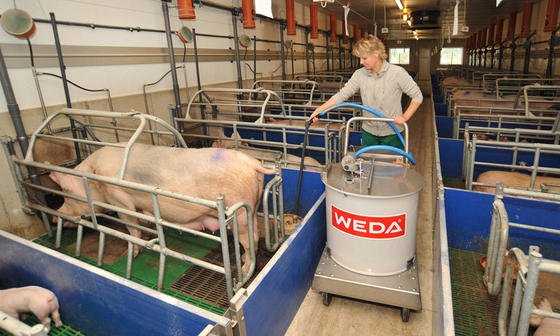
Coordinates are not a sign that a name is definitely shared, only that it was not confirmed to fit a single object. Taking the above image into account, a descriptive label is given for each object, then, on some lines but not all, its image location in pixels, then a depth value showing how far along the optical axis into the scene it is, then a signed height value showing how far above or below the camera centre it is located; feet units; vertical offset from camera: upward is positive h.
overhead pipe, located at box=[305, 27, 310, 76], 34.42 +3.09
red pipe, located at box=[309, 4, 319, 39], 33.01 +4.63
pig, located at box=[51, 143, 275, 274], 9.58 -2.66
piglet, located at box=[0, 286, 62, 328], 7.33 -4.29
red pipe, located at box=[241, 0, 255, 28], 21.89 +3.83
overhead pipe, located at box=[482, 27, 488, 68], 55.58 +3.83
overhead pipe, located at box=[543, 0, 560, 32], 24.02 +2.87
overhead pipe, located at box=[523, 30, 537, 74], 29.32 +0.38
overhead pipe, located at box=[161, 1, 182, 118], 16.80 +1.01
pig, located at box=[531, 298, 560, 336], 6.41 -4.81
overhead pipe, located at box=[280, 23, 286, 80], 29.43 +2.01
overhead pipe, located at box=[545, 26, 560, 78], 24.45 +0.53
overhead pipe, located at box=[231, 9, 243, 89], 22.86 +2.10
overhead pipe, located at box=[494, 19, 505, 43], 44.86 +3.87
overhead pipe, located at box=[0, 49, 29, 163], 10.94 -0.49
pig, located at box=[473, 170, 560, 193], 11.04 -3.76
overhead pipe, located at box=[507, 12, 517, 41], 40.02 +3.69
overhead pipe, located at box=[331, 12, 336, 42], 42.93 +5.09
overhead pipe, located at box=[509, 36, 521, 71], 34.78 +0.54
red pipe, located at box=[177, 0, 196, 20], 15.34 +3.01
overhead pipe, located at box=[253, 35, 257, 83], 25.70 +1.31
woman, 10.03 -0.59
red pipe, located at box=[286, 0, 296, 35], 27.84 +4.37
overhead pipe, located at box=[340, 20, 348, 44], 53.95 +6.73
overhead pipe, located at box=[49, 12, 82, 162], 12.18 +0.43
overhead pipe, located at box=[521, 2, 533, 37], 33.73 +3.78
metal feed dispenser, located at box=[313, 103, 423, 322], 7.59 -3.61
